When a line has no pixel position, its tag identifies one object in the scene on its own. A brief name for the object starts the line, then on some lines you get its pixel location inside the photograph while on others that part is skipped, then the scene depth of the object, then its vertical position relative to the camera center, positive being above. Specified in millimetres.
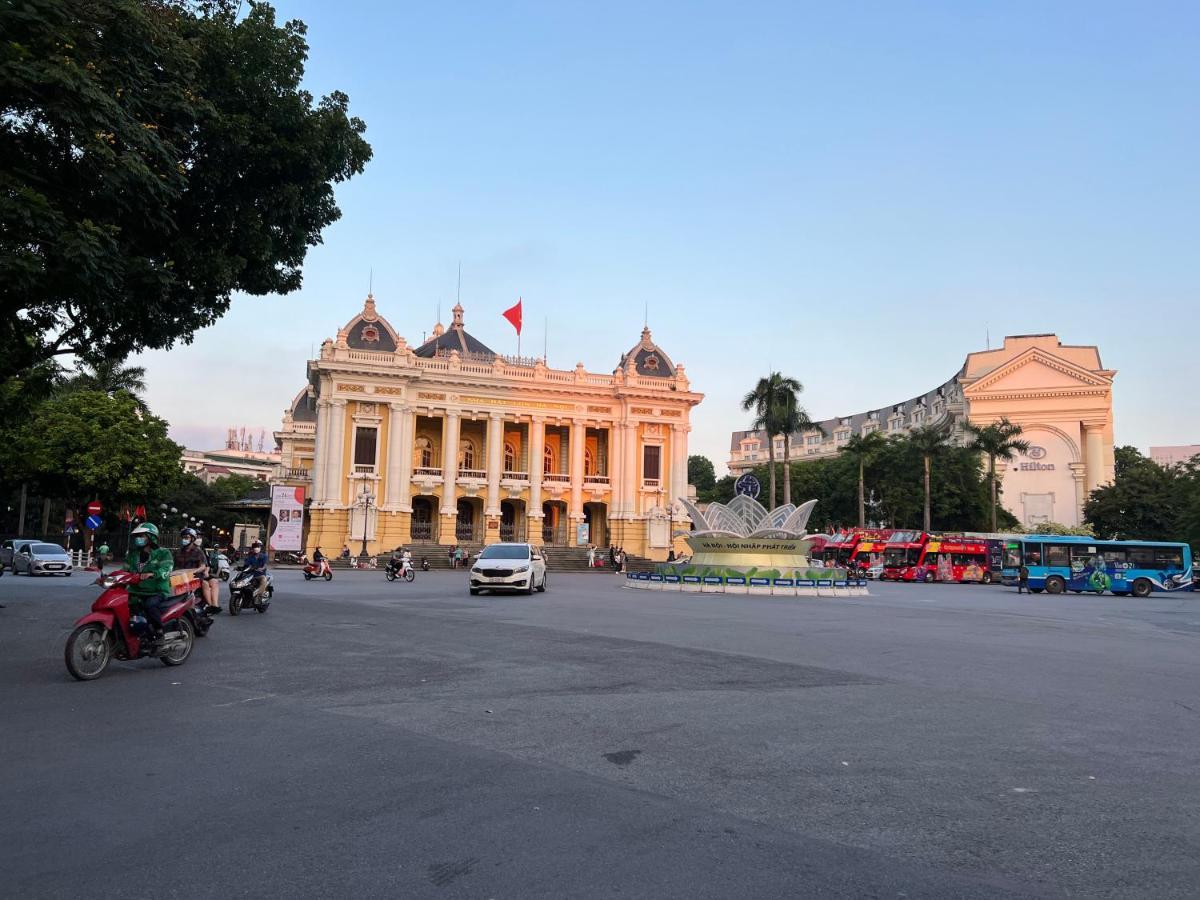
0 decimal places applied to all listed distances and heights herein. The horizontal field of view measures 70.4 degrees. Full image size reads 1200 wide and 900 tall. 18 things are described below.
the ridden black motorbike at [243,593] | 16875 -1251
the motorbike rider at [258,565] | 17047 -700
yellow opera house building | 54344 +6045
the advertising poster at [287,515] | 33281 +616
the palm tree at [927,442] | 62062 +7307
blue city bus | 36531 -905
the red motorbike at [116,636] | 8812 -1177
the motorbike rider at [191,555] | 13617 -425
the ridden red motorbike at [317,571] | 32531 -1515
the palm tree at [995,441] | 62719 +7503
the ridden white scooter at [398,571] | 32531 -1486
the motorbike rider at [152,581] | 9516 -585
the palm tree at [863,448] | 68375 +7436
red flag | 58375 +14917
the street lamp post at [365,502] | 52625 +1864
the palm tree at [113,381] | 49094 +8751
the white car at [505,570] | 23672 -1020
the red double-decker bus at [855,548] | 49875 -468
